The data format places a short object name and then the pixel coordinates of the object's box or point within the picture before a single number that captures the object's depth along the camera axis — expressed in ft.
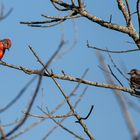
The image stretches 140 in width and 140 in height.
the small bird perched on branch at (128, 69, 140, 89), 50.63
